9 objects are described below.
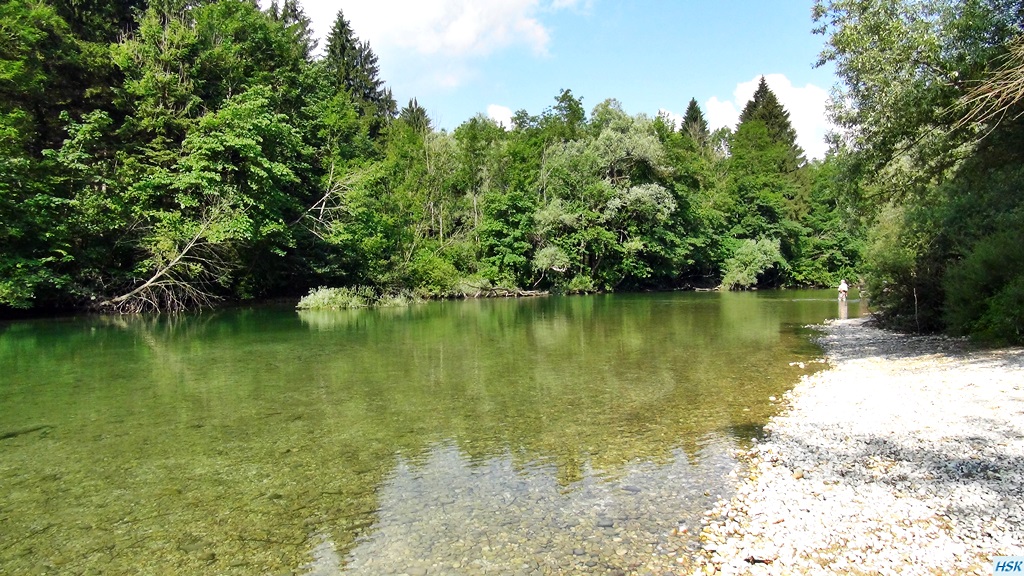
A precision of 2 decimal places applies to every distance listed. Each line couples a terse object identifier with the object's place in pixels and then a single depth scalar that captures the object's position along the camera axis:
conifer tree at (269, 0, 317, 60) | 49.45
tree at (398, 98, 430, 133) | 57.69
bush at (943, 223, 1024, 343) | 11.62
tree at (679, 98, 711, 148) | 73.00
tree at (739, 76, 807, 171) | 70.44
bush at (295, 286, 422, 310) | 31.69
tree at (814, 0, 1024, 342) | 10.88
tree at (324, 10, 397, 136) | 54.91
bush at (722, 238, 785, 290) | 50.78
